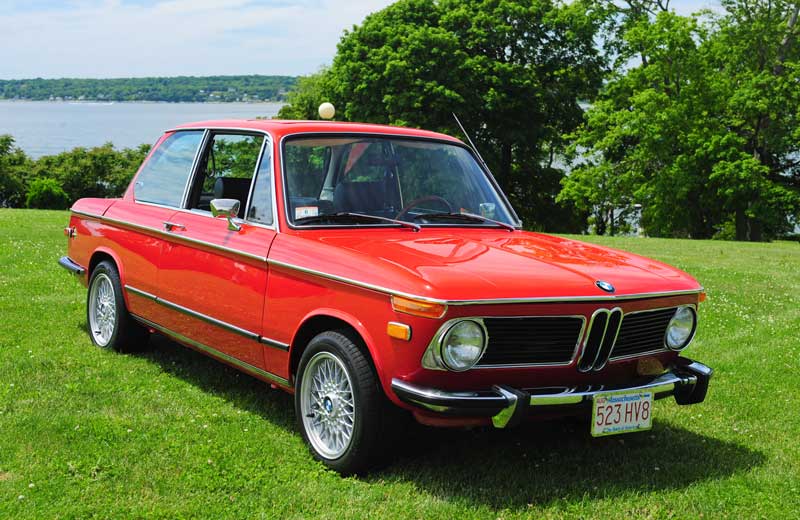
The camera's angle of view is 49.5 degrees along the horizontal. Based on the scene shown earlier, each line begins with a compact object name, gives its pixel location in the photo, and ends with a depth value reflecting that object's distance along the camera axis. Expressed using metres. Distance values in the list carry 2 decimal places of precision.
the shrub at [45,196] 47.14
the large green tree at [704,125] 34.88
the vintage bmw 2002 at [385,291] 4.09
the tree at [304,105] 55.97
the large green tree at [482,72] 36.19
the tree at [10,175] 57.38
